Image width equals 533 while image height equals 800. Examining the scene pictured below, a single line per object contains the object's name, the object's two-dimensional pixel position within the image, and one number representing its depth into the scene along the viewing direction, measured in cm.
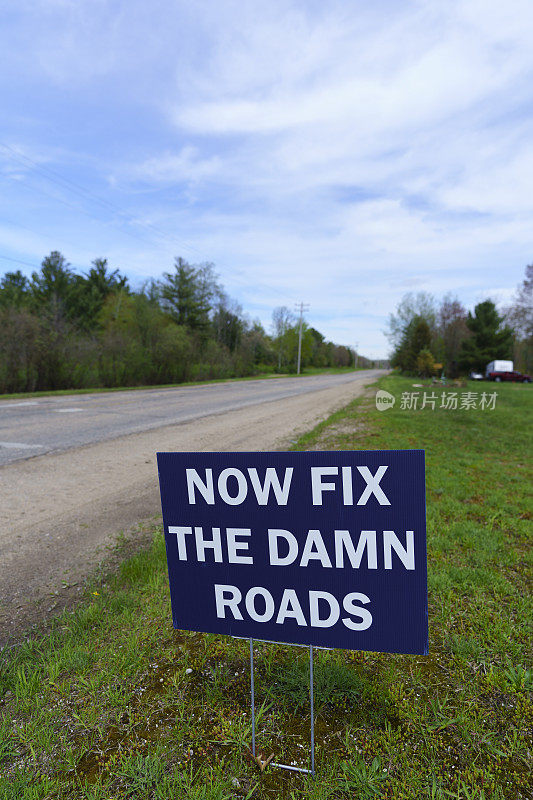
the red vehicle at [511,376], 4447
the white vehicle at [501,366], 4522
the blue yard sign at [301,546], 189
